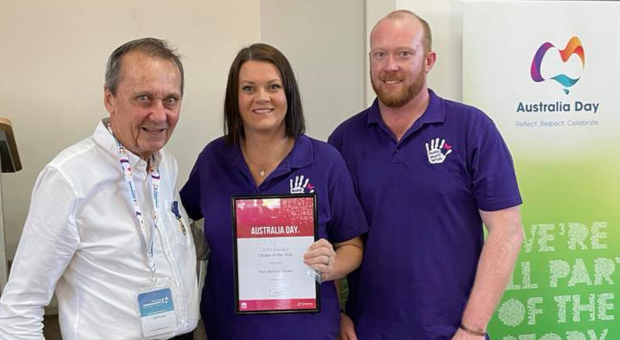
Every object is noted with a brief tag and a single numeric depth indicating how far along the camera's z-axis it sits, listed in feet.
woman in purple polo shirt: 5.66
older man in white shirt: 4.49
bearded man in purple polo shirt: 5.86
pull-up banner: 7.87
